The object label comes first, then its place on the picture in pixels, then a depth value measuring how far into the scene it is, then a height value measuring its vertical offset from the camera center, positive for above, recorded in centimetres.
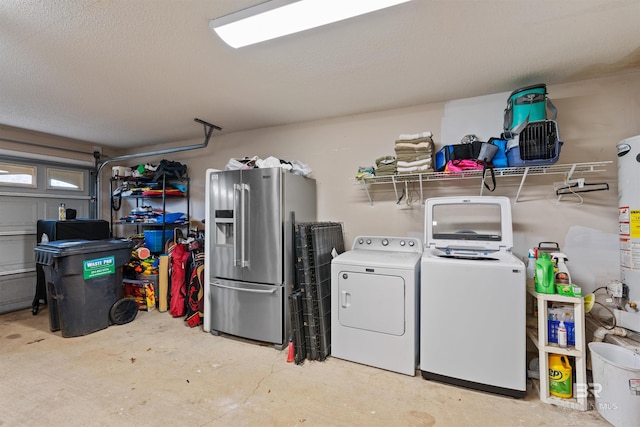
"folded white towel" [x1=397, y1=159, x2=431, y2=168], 257 +46
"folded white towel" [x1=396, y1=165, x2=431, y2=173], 257 +41
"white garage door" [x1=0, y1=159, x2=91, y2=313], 367 +3
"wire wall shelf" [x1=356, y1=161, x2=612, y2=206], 230 +34
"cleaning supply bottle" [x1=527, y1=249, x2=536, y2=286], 218 -43
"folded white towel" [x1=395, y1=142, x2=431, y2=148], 258 +63
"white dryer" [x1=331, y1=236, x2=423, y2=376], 222 -80
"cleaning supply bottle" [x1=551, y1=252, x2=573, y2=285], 198 -42
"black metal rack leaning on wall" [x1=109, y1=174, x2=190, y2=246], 410 +29
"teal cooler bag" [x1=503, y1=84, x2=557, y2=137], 220 +83
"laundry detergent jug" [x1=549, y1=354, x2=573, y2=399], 189 -113
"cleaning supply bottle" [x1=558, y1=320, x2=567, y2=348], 191 -85
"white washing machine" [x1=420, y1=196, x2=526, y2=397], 193 -74
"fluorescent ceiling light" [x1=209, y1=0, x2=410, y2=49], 148 +111
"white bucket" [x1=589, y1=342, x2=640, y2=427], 161 -104
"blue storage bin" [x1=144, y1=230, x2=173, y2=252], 397 -35
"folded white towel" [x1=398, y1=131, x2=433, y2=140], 260 +72
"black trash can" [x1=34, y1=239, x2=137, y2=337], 283 -72
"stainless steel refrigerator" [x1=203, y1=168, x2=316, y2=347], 270 -36
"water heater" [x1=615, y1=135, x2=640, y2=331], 199 -8
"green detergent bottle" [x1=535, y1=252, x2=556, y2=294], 195 -45
